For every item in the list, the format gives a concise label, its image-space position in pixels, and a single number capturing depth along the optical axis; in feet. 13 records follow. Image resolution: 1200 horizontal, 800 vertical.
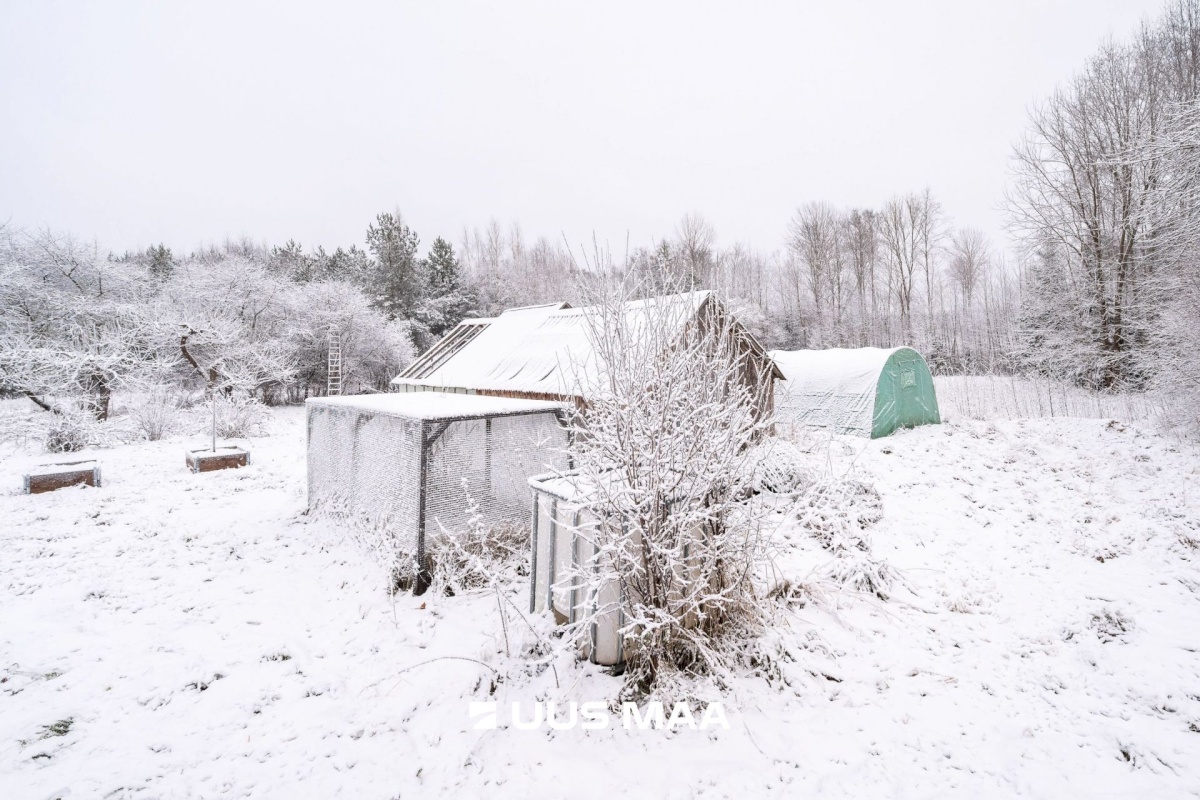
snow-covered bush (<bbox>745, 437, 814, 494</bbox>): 18.66
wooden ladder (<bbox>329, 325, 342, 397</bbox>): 64.23
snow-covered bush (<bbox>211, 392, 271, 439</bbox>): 42.75
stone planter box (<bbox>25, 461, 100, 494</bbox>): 25.64
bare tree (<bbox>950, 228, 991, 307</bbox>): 99.60
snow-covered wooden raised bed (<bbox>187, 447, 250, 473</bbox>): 30.99
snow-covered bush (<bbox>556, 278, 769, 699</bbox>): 9.77
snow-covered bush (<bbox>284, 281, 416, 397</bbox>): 66.64
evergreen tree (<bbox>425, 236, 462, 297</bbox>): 85.10
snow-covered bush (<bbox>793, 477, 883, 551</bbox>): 13.97
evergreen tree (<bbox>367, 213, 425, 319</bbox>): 80.79
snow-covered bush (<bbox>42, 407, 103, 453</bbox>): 35.06
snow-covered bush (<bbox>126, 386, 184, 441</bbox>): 40.60
